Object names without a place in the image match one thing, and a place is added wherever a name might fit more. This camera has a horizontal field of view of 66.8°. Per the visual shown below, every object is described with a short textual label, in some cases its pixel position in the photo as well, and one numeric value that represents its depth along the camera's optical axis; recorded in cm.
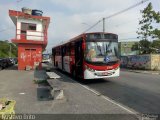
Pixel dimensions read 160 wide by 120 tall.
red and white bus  770
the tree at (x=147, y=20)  1867
